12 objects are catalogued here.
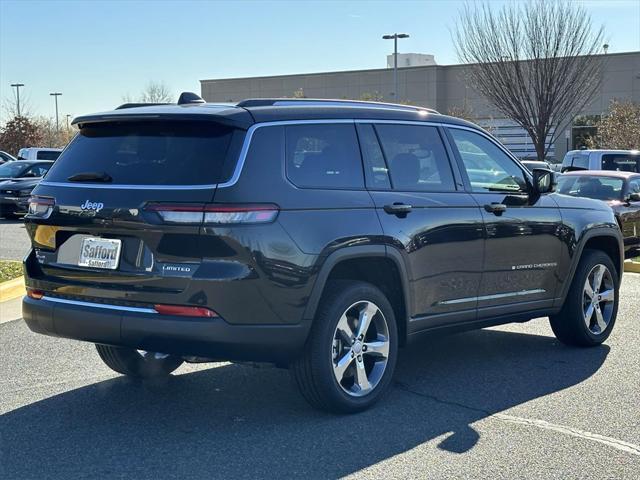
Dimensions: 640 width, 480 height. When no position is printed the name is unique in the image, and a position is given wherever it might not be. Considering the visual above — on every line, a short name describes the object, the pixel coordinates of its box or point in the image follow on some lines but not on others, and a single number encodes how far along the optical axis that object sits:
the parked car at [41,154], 29.34
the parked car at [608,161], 20.69
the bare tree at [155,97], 65.24
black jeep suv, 4.91
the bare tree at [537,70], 31.17
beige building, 51.22
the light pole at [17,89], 66.97
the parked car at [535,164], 22.65
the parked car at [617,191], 13.90
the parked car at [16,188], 22.39
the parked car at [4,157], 38.04
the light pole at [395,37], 42.16
